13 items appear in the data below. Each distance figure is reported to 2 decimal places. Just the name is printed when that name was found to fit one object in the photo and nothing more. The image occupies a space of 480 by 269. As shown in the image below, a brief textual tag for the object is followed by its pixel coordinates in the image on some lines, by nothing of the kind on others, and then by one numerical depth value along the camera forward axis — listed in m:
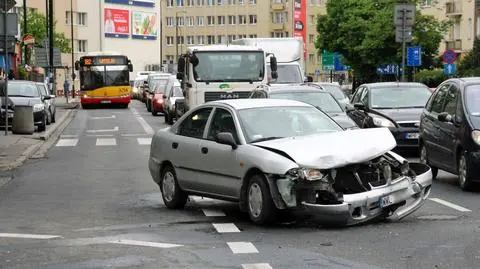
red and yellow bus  53.88
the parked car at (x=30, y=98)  30.89
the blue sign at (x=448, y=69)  36.58
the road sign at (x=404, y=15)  28.83
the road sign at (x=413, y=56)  36.47
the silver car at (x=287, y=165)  9.84
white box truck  31.45
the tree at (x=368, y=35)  54.53
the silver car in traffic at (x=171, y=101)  35.41
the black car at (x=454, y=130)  13.18
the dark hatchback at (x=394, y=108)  19.27
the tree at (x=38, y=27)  80.00
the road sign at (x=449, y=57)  35.38
